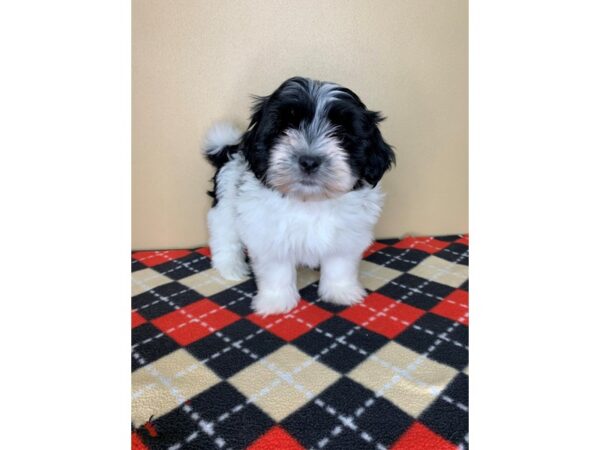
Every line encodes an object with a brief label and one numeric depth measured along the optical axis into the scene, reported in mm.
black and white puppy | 408
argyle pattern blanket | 321
